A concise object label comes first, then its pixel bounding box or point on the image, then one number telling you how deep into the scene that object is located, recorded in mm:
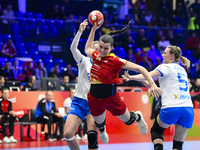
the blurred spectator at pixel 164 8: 22516
